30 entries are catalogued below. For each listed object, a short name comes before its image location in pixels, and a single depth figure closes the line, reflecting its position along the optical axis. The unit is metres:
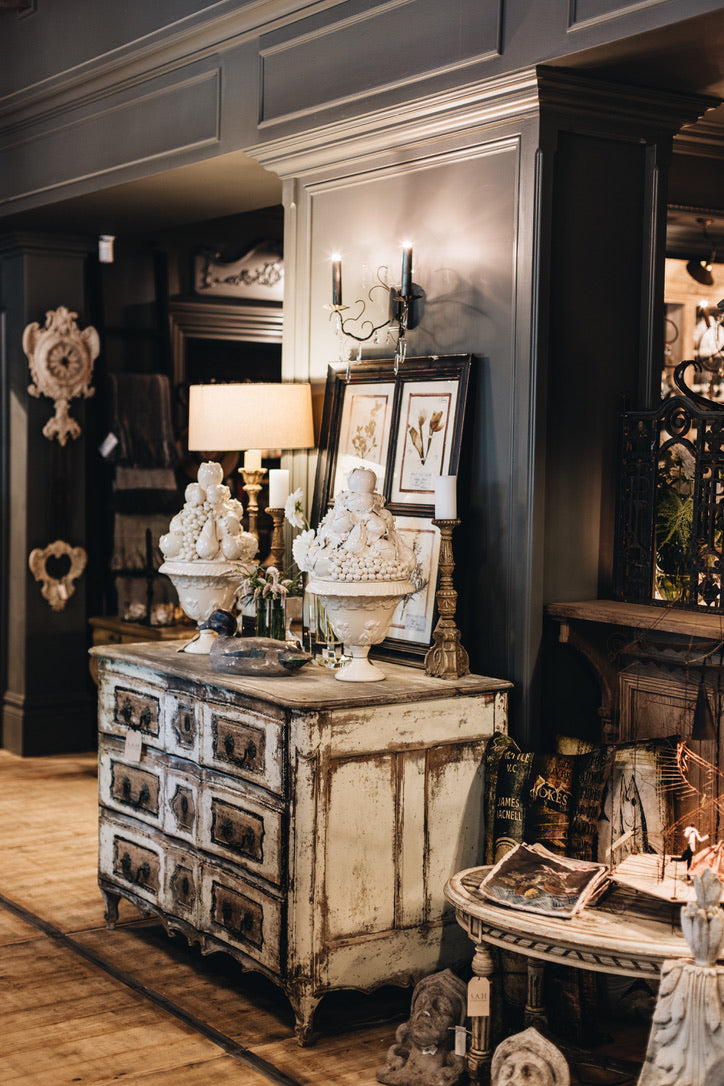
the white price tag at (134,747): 4.12
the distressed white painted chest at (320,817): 3.46
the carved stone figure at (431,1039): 3.24
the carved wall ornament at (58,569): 6.92
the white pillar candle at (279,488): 4.45
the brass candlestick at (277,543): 4.51
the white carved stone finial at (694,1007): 2.73
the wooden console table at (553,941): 2.91
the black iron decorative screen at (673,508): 3.49
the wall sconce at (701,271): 5.67
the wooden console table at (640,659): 3.50
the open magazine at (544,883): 3.10
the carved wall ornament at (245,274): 7.08
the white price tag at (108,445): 6.78
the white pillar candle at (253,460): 4.63
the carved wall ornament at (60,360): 6.79
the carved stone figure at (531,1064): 2.96
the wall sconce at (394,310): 4.06
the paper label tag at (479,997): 3.15
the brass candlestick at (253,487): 4.64
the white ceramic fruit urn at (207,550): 4.21
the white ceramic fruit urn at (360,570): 3.63
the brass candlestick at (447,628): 3.75
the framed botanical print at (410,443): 3.97
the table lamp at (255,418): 4.35
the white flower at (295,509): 4.11
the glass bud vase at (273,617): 4.08
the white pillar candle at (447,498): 3.73
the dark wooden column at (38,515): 6.89
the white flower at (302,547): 3.81
